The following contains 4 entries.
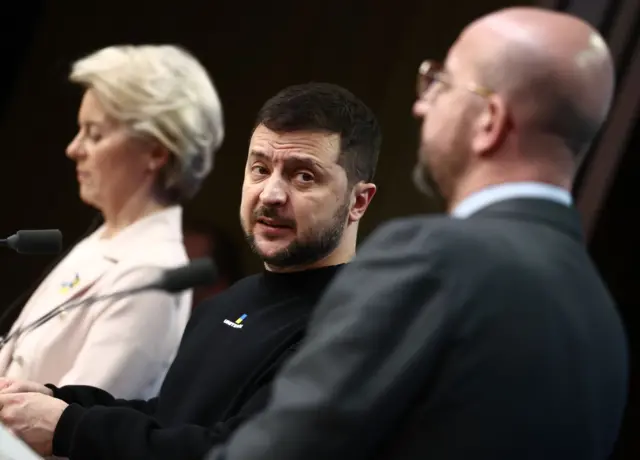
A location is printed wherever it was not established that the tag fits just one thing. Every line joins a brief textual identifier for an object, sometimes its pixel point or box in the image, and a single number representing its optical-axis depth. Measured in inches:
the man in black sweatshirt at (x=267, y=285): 252.2
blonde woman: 265.3
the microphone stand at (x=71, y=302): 247.9
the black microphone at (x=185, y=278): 247.7
